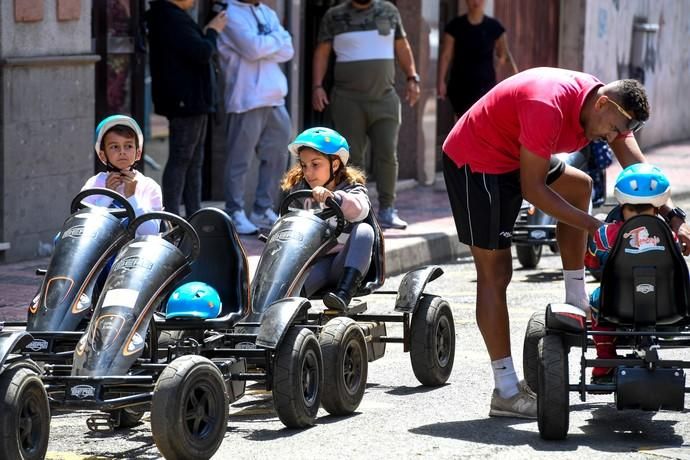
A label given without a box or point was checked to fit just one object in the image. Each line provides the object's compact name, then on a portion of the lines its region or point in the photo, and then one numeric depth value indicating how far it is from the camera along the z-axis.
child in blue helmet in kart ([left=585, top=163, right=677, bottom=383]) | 13.05
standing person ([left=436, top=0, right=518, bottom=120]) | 28.59
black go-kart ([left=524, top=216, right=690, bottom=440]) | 12.15
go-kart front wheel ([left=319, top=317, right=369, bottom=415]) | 13.23
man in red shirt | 12.80
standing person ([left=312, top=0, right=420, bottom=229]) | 25.53
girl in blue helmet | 14.52
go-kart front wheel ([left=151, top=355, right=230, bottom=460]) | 11.05
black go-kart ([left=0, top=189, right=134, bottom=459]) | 12.44
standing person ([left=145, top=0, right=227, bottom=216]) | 22.00
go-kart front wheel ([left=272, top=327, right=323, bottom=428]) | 12.53
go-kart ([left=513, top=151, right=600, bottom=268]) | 22.22
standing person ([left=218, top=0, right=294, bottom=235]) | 23.86
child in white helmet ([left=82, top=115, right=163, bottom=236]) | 14.77
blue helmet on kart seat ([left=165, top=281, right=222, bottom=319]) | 12.97
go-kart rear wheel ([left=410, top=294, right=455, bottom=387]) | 14.70
